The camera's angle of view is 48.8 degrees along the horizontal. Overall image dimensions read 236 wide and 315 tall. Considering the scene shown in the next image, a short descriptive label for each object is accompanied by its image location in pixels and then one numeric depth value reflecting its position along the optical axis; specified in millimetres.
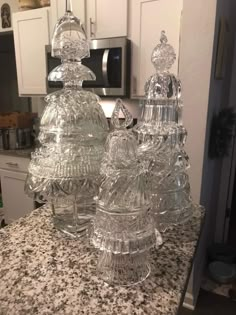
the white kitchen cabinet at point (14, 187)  2418
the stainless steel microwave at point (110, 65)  1844
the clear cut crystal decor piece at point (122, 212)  586
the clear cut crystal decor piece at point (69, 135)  730
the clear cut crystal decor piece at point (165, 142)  758
